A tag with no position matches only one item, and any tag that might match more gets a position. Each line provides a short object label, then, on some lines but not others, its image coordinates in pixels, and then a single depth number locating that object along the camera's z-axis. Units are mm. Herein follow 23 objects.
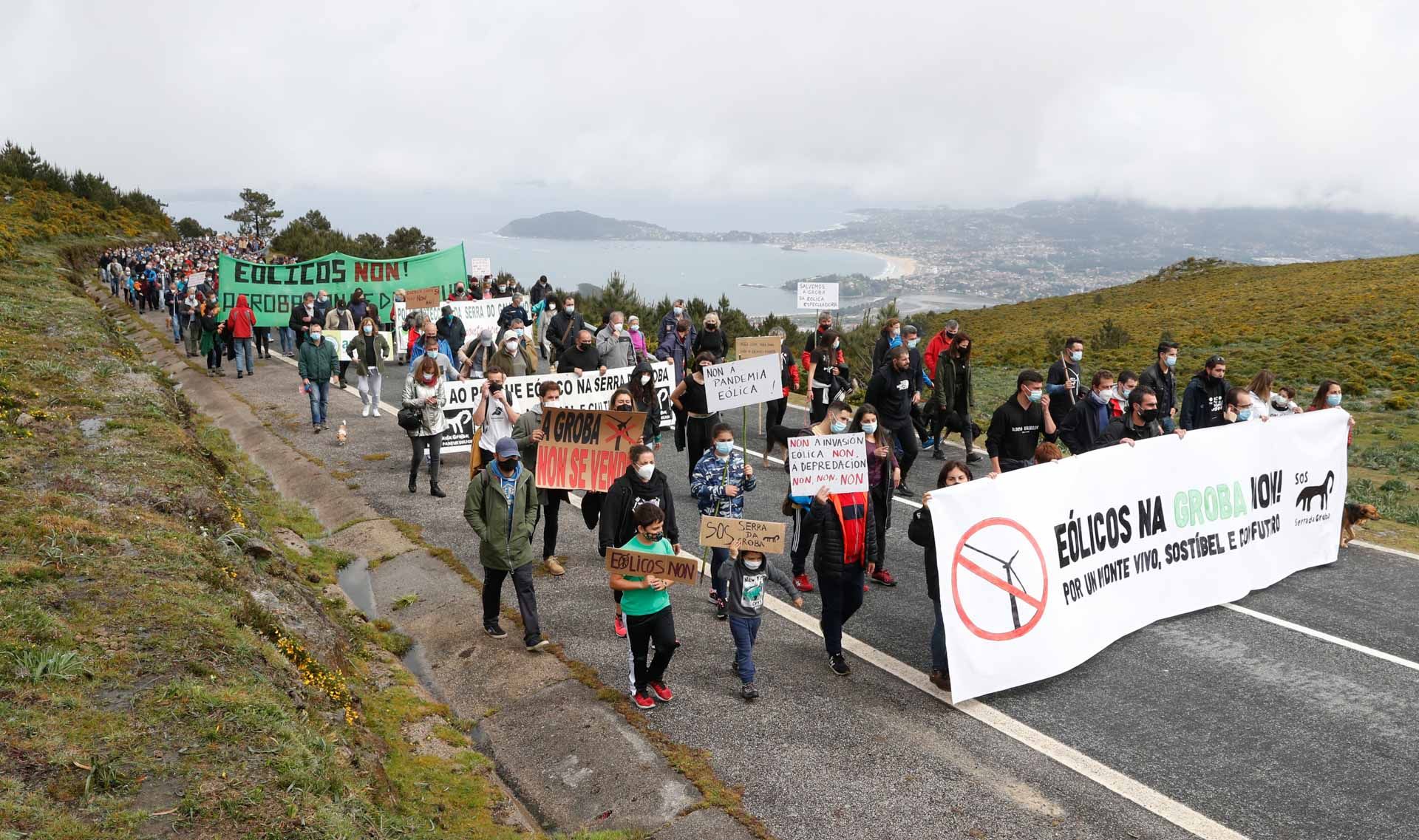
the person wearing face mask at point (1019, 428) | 11625
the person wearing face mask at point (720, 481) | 9781
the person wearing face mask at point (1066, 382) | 13406
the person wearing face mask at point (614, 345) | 16922
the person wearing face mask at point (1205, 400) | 12797
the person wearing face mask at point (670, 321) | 18297
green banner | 26172
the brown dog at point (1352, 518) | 12023
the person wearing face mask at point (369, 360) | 18719
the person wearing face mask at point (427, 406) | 14398
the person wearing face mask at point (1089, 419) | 11562
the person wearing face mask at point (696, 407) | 13523
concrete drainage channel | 6898
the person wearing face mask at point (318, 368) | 17891
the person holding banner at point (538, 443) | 11453
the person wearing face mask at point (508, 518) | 9117
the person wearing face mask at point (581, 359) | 15781
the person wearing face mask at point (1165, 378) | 13008
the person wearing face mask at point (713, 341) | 17572
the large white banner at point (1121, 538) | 8305
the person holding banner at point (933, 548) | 8164
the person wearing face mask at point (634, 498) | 9031
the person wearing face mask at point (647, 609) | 7914
